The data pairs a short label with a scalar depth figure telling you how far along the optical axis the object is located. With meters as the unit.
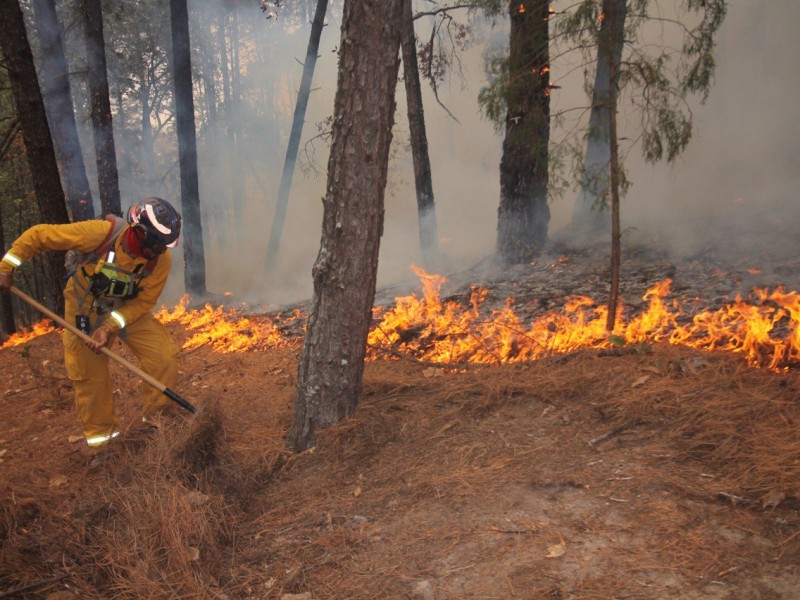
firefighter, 4.62
